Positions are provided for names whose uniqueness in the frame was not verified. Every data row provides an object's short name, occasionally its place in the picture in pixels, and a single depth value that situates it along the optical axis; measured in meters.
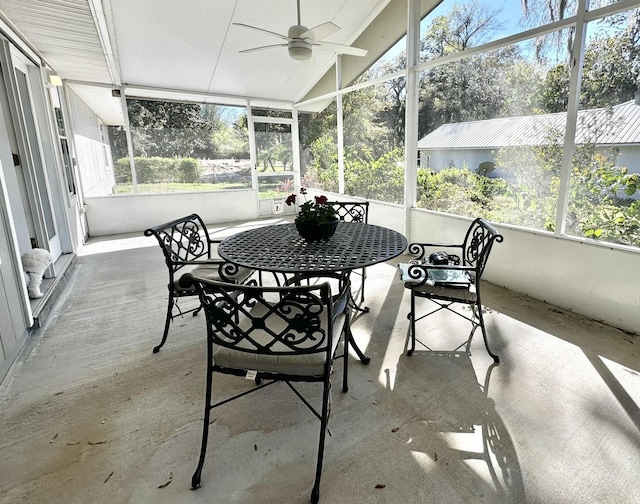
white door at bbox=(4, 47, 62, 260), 3.25
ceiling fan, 3.01
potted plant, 2.29
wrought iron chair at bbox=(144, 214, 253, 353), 2.31
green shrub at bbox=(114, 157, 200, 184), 6.16
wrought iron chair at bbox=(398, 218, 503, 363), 2.17
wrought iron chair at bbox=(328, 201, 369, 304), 3.50
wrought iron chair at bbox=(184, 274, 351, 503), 1.30
